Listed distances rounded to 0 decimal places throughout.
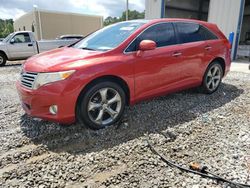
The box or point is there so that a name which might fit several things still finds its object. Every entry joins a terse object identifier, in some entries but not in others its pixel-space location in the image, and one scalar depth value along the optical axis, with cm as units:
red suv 302
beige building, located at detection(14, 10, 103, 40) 3097
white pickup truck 1098
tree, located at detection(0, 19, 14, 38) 5290
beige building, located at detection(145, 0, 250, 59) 1105
